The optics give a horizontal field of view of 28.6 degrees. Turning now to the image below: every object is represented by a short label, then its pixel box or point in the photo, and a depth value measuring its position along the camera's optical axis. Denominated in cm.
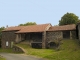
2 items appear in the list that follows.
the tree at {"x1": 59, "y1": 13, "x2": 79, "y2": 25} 5800
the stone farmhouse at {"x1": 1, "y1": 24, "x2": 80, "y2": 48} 4094
